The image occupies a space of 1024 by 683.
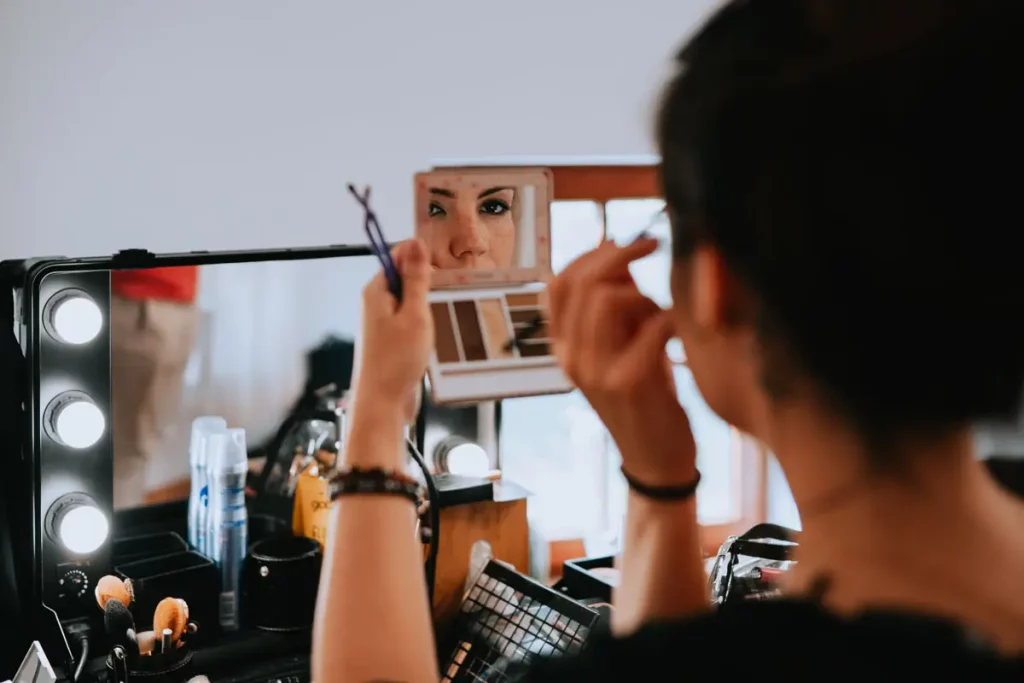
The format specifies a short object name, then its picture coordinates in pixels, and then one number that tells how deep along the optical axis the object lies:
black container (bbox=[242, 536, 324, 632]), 1.04
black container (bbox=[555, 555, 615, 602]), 1.10
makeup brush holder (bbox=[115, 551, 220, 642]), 1.01
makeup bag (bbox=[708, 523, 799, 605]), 0.90
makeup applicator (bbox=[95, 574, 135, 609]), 0.98
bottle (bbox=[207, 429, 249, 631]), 1.07
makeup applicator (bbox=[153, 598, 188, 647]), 0.94
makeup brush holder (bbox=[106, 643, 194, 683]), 0.90
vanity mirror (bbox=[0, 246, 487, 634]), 0.98
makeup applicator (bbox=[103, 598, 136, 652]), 0.92
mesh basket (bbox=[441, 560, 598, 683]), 0.88
